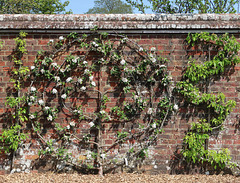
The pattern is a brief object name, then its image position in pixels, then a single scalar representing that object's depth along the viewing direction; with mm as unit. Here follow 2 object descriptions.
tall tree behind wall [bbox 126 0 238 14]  9516
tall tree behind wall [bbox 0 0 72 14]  12664
